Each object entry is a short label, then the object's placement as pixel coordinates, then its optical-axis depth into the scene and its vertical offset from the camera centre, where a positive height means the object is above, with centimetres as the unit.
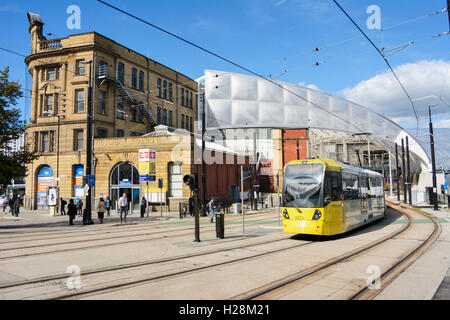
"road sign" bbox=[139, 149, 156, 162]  2752 +219
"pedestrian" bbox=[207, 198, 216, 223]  2129 -181
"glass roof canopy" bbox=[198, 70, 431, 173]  5741 +1213
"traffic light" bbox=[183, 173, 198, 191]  1215 +3
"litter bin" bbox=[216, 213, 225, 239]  1346 -179
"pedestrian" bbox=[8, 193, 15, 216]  2747 -150
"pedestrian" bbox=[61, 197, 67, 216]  2701 -210
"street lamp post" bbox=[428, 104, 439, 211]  2850 +8
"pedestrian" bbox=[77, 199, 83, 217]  2555 -168
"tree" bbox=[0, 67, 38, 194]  1850 +313
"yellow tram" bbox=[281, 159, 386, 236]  1212 -70
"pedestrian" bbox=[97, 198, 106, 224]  2038 -159
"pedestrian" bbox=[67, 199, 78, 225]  2017 -167
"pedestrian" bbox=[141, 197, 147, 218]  2570 -191
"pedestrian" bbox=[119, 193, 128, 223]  2136 -135
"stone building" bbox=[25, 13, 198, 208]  3309 +816
